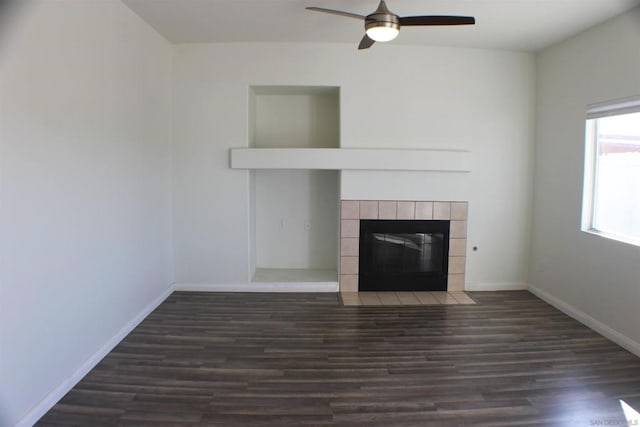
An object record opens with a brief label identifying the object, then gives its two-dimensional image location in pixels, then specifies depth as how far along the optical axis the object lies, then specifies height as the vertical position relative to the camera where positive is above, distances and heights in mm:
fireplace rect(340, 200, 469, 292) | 3961 -357
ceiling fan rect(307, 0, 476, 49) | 2289 +1040
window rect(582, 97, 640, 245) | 2881 +119
